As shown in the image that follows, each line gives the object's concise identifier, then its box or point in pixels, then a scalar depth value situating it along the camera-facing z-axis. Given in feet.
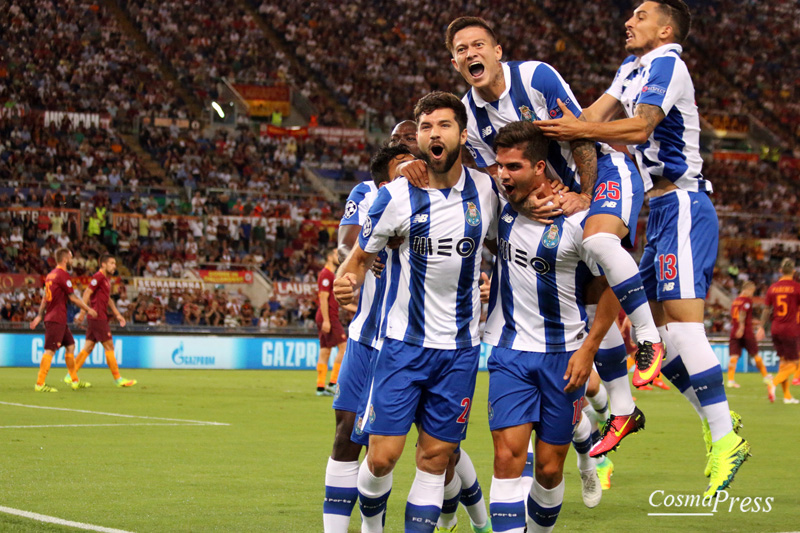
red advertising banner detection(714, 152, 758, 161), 130.93
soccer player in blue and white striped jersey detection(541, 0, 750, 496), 18.71
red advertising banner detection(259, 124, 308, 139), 109.81
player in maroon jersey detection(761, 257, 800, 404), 56.54
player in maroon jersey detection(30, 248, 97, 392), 53.26
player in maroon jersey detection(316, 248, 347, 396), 51.90
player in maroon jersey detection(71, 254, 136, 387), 54.60
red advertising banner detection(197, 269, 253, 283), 80.23
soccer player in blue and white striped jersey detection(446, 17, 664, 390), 16.94
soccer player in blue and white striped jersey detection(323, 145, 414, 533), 18.07
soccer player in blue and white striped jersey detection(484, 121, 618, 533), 16.62
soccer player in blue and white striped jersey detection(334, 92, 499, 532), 16.39
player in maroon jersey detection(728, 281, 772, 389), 61.93
